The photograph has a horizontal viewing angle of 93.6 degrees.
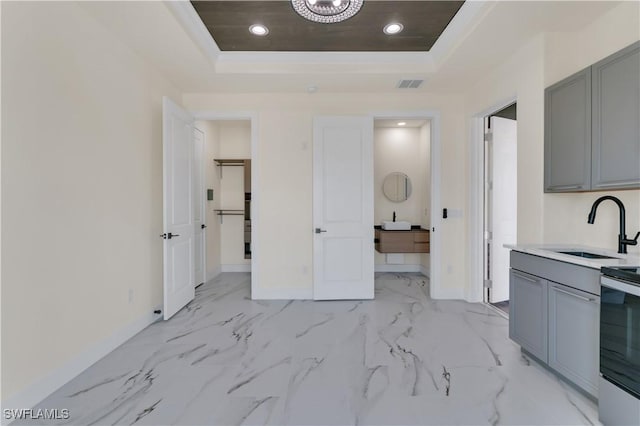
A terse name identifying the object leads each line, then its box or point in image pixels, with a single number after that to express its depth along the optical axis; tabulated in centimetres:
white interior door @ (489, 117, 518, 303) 362
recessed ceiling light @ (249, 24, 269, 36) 269
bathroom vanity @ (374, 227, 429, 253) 477
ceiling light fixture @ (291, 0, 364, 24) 220
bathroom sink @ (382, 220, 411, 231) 497
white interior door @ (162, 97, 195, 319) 308
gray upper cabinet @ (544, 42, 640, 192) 187
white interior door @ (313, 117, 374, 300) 383
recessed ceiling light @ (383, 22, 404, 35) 267
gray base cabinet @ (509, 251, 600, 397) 178
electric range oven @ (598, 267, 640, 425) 150
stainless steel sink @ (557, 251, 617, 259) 204
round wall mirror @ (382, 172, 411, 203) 545
